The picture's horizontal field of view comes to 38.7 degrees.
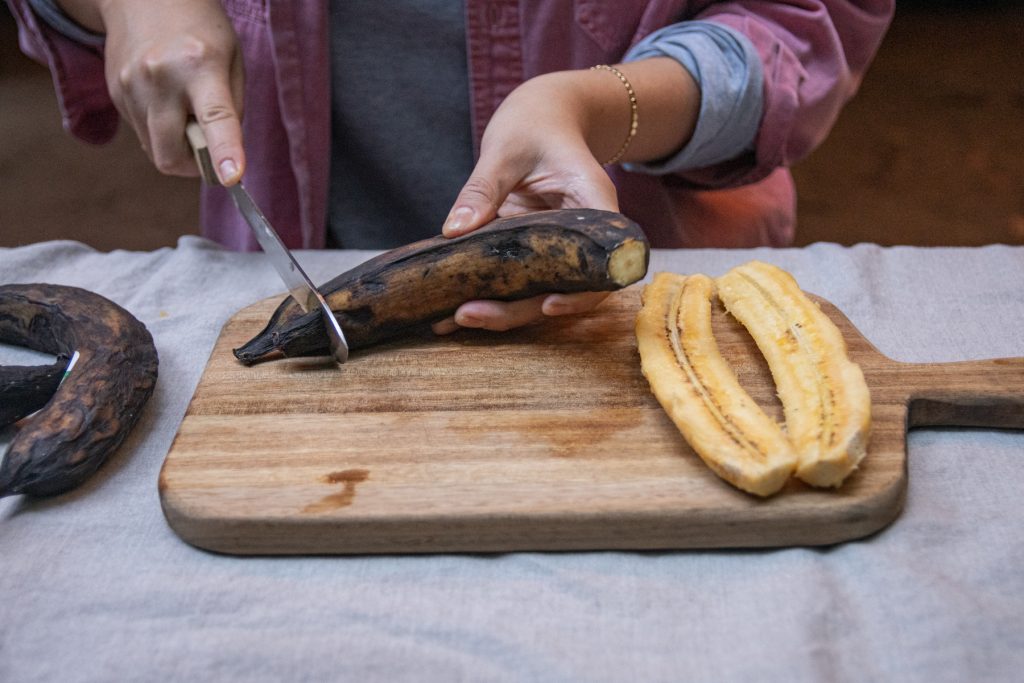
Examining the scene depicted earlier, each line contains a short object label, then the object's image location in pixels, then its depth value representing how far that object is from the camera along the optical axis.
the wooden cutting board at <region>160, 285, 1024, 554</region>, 0.73
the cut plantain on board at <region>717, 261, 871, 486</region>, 0.74
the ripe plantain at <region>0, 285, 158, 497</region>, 0.77
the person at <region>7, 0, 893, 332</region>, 0.91
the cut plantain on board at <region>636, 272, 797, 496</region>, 0.73
